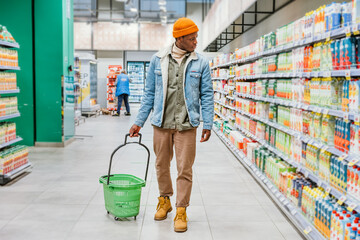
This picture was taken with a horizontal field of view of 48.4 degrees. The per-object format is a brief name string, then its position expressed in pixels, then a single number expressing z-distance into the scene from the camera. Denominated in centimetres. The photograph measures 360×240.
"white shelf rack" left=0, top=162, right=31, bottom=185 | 508
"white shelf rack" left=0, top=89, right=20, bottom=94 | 514
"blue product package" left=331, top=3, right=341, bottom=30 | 319
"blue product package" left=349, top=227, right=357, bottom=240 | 269
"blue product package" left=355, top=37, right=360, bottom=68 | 286
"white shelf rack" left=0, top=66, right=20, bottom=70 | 513
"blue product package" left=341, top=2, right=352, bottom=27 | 309
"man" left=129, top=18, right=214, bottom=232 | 358
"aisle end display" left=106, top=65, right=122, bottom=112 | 1709
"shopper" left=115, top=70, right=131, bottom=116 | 1549
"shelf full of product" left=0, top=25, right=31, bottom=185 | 514
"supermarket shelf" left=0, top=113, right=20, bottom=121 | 515
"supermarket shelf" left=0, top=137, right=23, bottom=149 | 513
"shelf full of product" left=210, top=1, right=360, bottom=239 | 289
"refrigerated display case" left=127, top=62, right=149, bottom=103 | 2000
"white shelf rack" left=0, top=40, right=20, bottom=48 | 509
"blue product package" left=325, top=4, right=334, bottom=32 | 329
